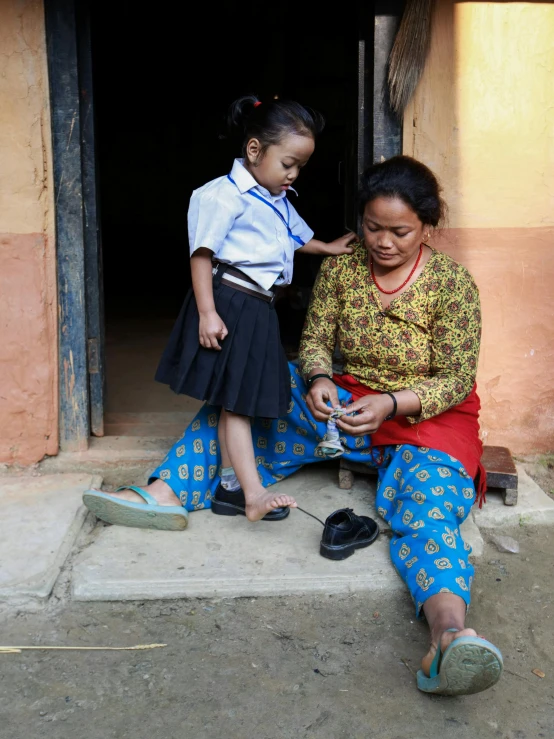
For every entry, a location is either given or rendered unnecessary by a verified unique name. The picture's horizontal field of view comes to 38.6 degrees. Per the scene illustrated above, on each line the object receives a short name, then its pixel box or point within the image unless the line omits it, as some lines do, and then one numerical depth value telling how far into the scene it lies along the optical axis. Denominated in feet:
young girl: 8.43
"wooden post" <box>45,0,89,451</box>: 9.81
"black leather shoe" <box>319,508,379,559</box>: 8.44
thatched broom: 9.66
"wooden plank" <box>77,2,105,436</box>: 10.24
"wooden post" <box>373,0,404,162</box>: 9.85
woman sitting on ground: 8.36
